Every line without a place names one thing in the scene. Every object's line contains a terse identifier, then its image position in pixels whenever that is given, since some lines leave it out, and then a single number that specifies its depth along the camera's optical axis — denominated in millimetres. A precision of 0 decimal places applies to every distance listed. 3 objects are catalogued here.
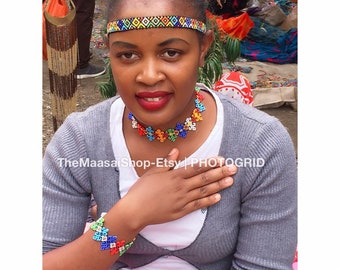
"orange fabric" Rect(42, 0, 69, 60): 1724
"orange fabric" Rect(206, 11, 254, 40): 2738
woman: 1008
